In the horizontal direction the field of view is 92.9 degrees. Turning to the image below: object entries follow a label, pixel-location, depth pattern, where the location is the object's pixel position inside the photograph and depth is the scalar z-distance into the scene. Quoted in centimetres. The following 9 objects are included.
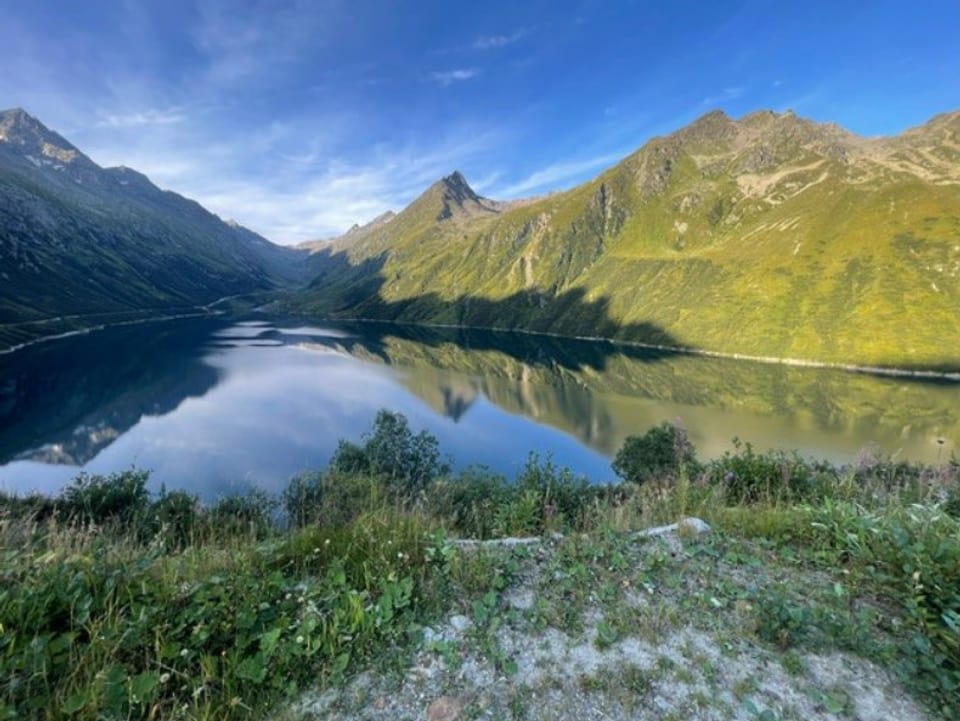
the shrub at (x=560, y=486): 1927
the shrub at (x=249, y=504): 2583
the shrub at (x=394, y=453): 4497
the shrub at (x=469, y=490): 1470
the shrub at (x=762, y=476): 1137
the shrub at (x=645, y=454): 4831
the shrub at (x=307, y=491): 2800
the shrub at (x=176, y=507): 2128
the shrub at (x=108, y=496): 2441
